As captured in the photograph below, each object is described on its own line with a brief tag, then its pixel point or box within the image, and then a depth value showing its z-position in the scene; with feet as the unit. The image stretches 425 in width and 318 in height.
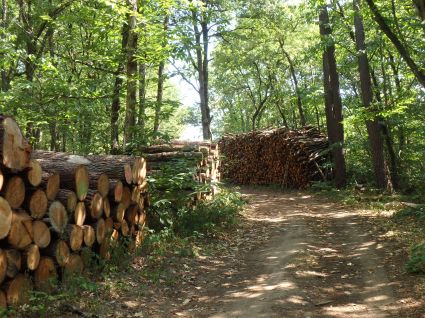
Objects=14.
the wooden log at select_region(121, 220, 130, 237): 22.95
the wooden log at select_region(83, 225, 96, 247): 19.01
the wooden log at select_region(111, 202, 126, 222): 22.19
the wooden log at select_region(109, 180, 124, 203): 21.68
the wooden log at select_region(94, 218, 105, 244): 20.06
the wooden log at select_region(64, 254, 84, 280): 17.39
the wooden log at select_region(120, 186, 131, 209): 23.00
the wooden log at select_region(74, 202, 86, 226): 18.66
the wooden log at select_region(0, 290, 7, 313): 14.14
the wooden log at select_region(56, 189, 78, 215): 17.98
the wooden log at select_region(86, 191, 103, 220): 19.71
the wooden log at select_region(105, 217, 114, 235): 21.16
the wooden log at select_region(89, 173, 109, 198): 20.62
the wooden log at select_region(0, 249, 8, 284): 14.08
